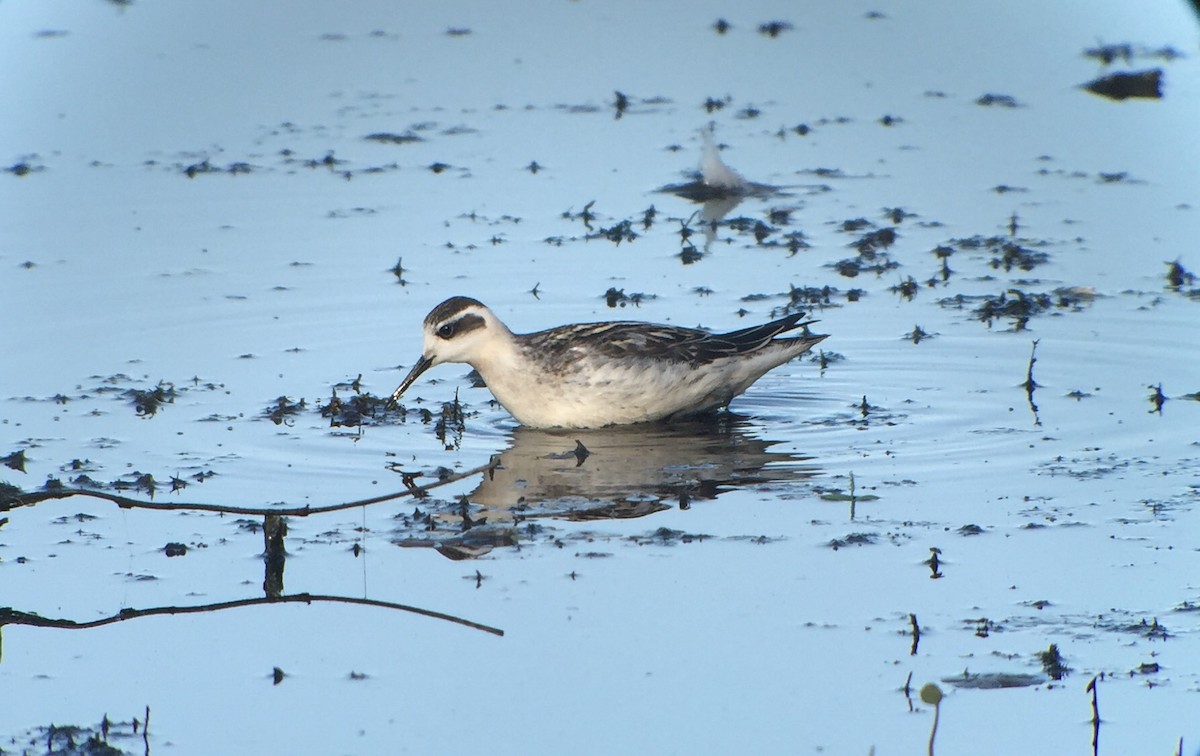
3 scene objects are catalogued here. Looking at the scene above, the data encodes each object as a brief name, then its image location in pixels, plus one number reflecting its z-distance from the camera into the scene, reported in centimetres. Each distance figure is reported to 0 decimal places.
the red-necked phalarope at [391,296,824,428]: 1031
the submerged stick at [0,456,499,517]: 628
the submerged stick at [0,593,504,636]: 701
